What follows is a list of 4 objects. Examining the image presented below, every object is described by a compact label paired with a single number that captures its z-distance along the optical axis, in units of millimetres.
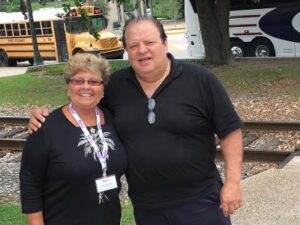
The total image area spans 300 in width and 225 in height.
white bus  18344
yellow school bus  25297
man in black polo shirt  2822
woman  2717
